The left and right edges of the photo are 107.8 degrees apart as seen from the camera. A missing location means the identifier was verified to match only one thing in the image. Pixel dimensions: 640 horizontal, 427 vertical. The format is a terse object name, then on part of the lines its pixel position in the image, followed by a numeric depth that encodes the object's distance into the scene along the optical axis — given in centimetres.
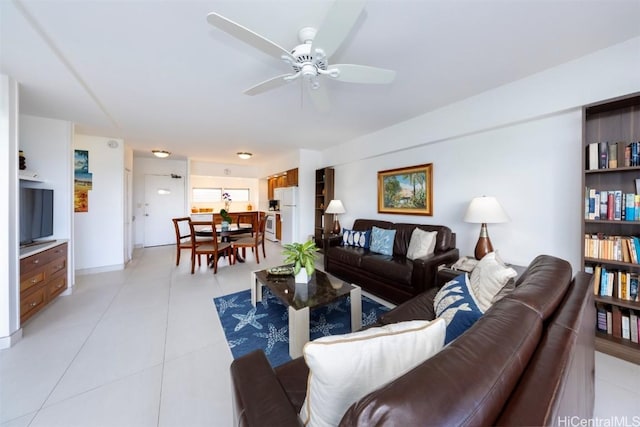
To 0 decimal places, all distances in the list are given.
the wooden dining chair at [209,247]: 393
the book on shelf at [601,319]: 191
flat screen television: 245
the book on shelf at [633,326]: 179
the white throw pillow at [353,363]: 62
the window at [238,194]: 753
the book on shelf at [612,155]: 184
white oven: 681
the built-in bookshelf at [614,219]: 176
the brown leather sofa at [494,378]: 45
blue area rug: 201
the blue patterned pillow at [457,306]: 119
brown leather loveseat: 251
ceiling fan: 117
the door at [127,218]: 447
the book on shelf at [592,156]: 188
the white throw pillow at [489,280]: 135
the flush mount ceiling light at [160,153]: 501
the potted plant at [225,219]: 472
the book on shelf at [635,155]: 174
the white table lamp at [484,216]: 234
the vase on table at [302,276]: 233
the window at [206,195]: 702
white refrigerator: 541
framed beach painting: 337
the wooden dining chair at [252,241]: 438
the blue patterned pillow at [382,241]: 331
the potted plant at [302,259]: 229
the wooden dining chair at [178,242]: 416
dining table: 431
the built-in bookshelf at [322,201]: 503
